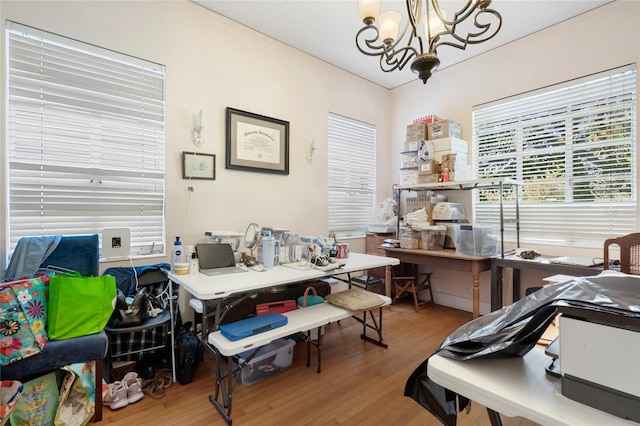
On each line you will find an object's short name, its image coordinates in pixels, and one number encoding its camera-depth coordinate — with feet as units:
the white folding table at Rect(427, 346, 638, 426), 2.10
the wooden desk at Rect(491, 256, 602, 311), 7.82
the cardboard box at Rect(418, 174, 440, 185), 11.50
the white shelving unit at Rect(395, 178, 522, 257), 9.67
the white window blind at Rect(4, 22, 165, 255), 6.58
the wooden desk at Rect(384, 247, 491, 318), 9.62
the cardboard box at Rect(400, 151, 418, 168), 12.18
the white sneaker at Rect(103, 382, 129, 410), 5.97
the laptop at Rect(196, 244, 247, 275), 7.29
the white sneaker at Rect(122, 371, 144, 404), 6.21
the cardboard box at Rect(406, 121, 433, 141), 12.15
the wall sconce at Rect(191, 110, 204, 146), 8.75
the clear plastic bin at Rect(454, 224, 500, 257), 9.98
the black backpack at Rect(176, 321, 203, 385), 6.87
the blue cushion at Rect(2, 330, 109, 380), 4.87
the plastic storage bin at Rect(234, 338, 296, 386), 6.96
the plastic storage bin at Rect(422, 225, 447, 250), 11.47
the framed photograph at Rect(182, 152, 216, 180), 8.52
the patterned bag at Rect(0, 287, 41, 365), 4.78
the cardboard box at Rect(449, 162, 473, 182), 11.16
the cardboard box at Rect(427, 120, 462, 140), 11.49
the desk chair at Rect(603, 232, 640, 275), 6.37
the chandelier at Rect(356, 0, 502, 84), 5.31
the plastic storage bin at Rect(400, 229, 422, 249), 11.66
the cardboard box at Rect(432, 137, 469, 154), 11.34
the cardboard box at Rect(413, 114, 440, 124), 12.07
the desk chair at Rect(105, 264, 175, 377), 6.88
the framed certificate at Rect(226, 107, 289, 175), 9.50
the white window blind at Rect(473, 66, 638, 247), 8.63
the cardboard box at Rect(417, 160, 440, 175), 11.51
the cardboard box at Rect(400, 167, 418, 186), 12.13
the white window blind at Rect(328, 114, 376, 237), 12.64
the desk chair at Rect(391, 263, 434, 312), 12.15
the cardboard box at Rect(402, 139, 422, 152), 12.14
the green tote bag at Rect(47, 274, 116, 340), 5.42
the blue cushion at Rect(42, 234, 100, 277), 6.48
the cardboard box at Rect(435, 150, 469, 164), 11.32
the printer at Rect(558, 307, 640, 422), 1.97
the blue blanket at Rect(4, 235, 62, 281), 5.94
